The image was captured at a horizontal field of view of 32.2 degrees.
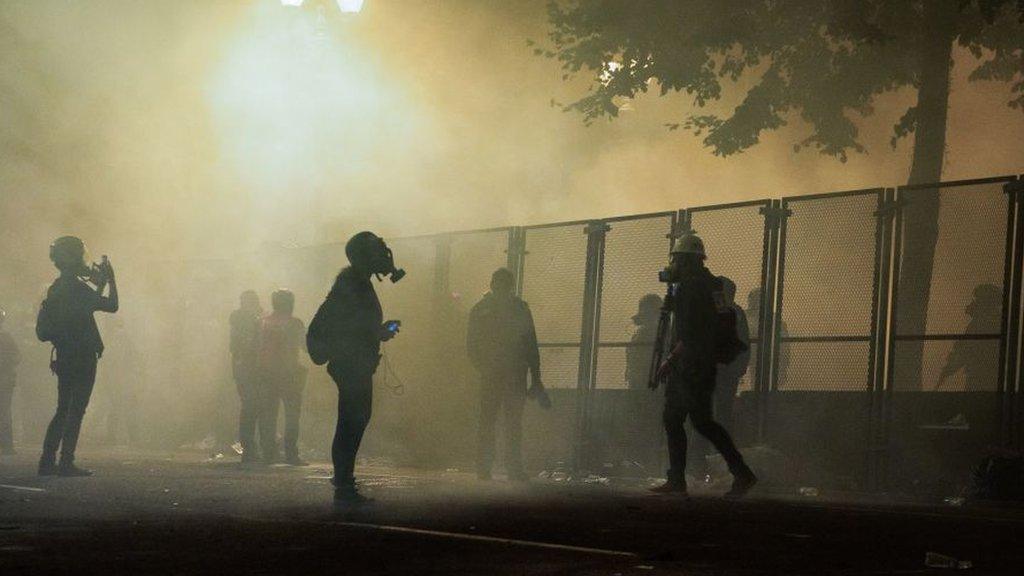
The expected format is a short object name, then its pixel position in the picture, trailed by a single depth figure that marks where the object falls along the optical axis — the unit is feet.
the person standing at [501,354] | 53.98
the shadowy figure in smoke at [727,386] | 51.88
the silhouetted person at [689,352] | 43.14
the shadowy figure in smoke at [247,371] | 64.64
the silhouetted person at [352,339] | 39.06
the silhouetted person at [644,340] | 57.21
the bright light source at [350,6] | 85.25
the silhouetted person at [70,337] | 48.29
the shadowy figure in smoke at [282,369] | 63.98
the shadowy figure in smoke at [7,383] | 69.62
